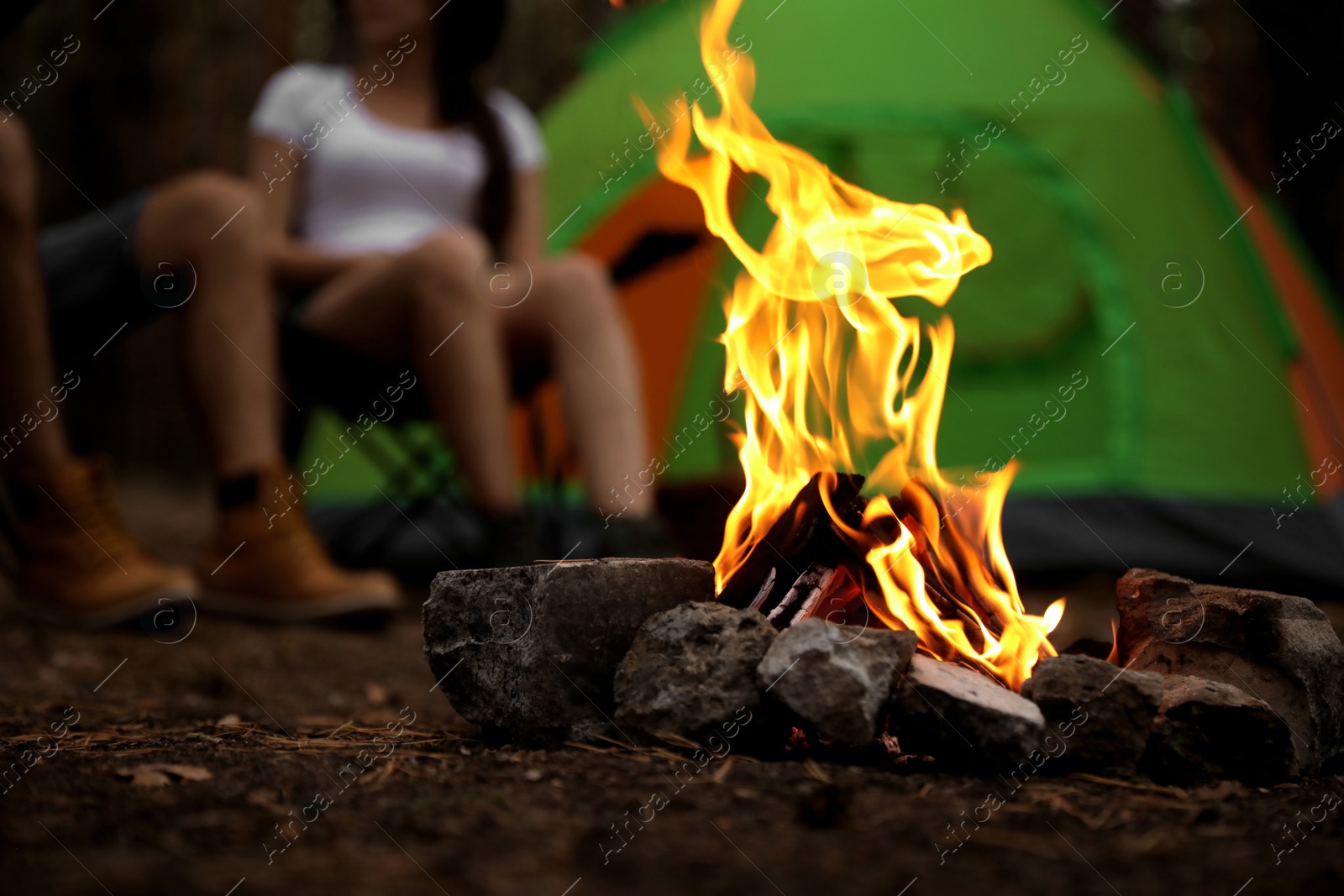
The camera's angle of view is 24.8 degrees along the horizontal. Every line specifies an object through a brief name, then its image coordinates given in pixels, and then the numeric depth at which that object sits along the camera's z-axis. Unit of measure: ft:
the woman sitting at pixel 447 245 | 11.89
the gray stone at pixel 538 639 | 9.92
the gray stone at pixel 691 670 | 9.81
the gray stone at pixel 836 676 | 9.68
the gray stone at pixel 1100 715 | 9.74
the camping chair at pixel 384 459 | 12.54
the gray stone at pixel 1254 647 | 9.97
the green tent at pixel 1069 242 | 13.67
